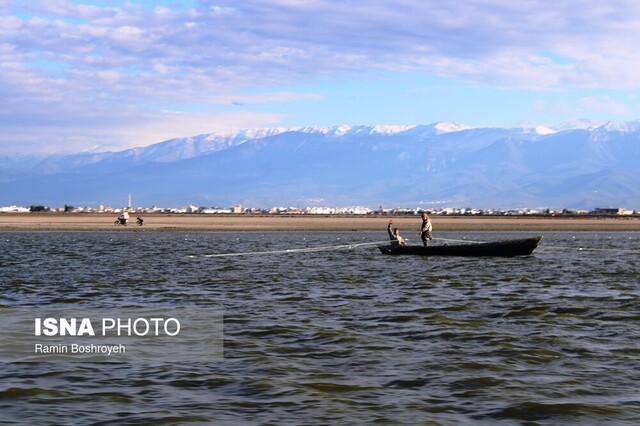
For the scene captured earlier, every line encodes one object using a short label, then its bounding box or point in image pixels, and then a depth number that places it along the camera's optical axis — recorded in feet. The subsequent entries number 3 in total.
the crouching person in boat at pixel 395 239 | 154.71
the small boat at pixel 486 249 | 144.97
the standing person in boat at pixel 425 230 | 148.56
